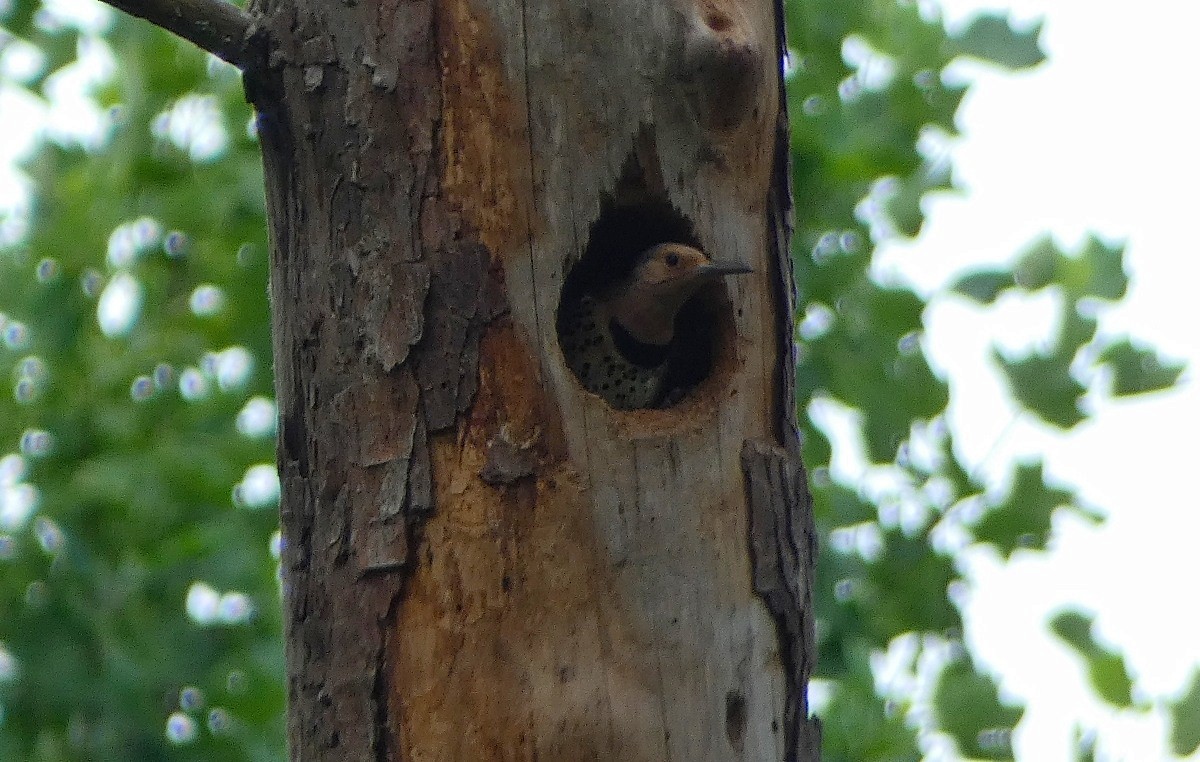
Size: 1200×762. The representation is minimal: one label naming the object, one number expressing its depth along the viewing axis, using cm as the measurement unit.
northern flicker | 734
